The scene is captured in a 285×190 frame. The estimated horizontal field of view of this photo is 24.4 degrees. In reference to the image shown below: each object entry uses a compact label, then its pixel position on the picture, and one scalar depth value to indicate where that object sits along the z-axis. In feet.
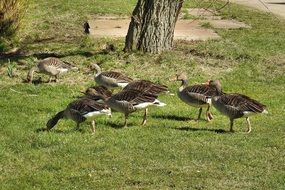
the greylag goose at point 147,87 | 36.63
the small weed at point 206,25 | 64.54
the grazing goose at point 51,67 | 44.45
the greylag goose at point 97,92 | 36.35
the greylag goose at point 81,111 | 33.50
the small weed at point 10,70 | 46.29
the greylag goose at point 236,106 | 33.83
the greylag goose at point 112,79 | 40.88
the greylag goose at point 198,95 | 36.50
